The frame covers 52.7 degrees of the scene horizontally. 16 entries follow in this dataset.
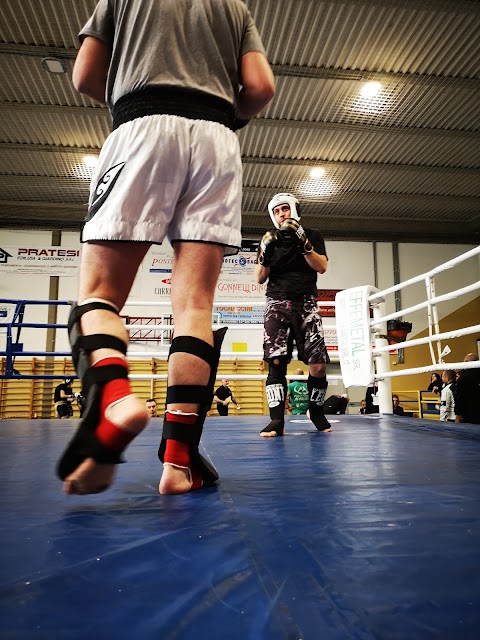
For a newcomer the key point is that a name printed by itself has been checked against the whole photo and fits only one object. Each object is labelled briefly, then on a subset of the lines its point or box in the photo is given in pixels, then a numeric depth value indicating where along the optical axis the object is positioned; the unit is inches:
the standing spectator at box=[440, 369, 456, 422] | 225.0
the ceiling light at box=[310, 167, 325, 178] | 320.0
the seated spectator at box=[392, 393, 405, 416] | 269.7
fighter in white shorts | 37.4
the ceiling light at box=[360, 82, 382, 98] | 246.0
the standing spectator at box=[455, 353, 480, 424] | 176.6
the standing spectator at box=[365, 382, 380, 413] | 266.5
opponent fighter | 97.0
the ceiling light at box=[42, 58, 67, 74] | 223.9
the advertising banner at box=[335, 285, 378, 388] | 140.3
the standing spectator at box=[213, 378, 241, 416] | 293.0
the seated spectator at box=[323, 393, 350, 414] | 223.0
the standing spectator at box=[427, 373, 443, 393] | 310.4
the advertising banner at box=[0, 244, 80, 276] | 369.4
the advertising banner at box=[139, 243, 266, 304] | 373.4
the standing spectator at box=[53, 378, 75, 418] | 250.5
